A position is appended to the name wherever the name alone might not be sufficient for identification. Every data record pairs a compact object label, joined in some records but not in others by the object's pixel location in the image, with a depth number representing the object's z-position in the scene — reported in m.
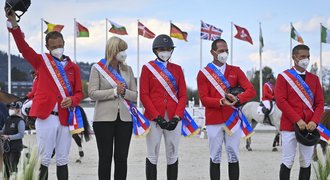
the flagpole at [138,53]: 37.73
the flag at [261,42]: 36.34
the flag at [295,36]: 34.62
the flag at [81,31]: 35.19
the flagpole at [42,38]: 35.03
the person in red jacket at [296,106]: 8.41
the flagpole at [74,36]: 35.24
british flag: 34.47
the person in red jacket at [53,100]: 7.53
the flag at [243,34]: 34.84
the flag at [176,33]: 34.62
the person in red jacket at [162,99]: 8.41
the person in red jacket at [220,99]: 8.48
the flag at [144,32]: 35.50
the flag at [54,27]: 31.74
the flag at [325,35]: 34.94
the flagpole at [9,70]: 34.78
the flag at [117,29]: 34.31
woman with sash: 8.13
